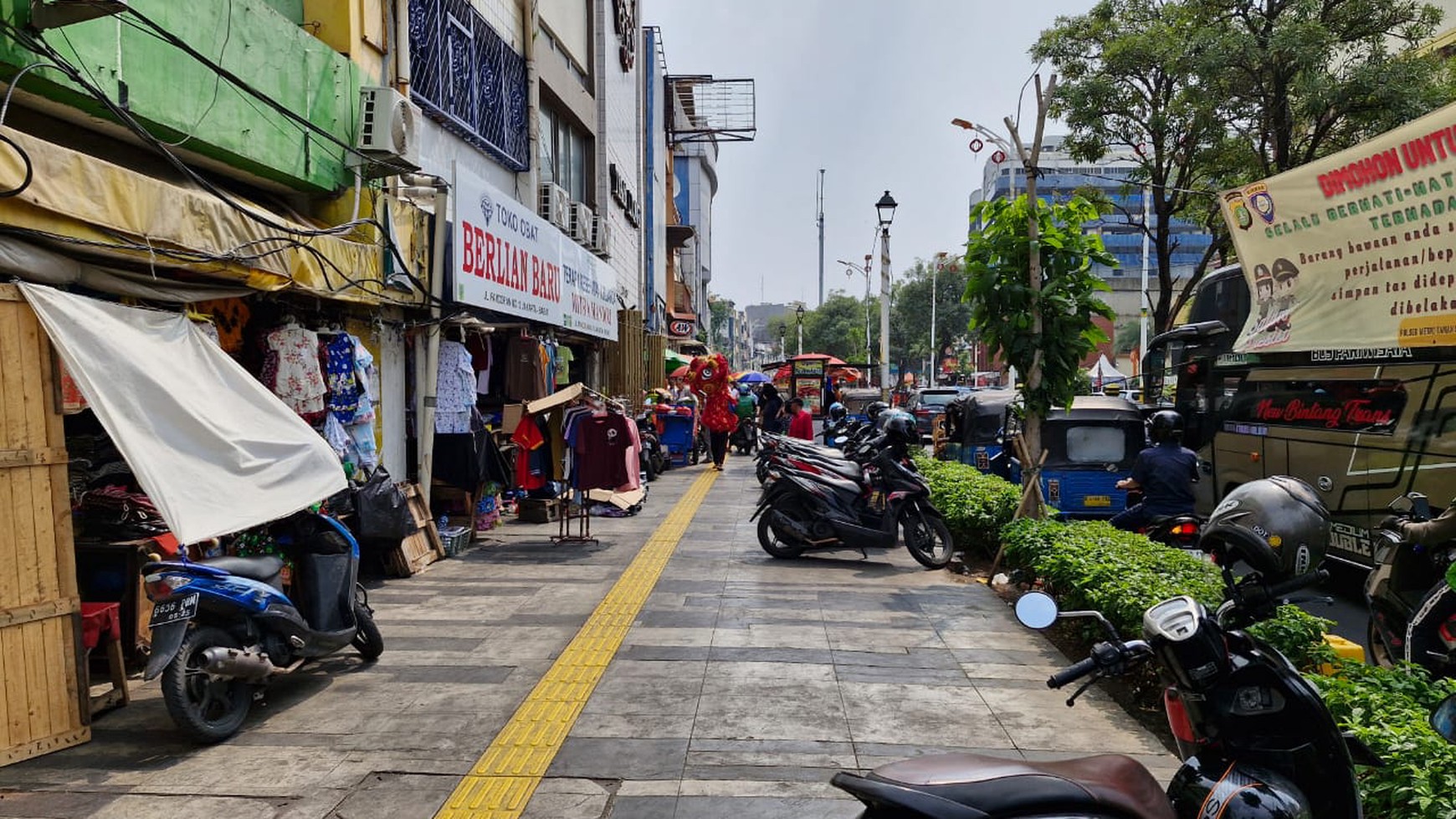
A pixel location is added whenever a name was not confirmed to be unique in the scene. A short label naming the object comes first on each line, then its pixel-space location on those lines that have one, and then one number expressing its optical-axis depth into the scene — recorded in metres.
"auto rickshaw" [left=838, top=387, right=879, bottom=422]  30.42
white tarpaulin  4.60
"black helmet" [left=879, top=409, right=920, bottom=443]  10.21
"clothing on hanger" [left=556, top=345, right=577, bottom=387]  14.77
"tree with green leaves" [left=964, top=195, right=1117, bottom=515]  8.73
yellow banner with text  6.69
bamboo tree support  8.82
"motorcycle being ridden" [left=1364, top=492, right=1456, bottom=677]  5.59
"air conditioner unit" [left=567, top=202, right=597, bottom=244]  16.92
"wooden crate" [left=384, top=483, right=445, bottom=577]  8.78
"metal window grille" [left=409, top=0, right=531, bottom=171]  10.68
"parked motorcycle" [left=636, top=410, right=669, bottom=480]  17.31
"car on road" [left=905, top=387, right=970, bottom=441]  24.94
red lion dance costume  18.91
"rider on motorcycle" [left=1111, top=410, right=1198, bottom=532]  8.83
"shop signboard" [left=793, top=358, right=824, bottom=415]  31.36
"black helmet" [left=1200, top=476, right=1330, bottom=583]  2.78
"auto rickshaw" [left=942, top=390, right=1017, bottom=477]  15.25
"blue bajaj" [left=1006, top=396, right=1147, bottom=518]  11.97
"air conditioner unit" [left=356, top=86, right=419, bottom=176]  8.59
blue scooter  4.54
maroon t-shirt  10.25
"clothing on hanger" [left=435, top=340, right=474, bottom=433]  10.23
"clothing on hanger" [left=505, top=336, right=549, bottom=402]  12.57
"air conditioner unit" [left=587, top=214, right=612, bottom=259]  18.11
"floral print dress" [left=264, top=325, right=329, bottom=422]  7.34
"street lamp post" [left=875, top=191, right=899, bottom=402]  21.95
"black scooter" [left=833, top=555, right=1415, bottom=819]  2.28
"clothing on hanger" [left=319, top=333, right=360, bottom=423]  7.97
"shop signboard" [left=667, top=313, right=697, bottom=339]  37.10
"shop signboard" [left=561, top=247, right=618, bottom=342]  15.19
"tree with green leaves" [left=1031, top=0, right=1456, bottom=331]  15.42
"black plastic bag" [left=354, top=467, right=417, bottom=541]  7.77
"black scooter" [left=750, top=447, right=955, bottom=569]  9.72
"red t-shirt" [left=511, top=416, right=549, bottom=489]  11.02
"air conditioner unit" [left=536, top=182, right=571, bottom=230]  15.33
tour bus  7.85
